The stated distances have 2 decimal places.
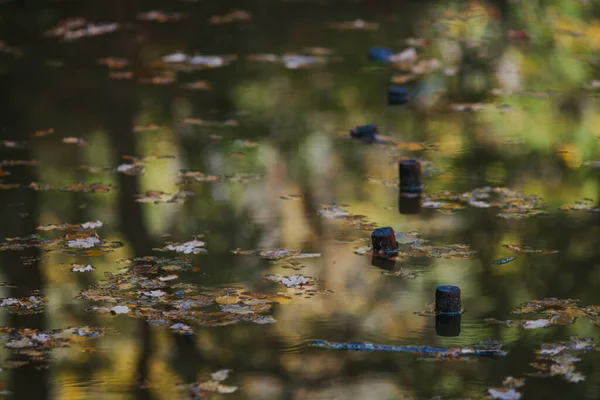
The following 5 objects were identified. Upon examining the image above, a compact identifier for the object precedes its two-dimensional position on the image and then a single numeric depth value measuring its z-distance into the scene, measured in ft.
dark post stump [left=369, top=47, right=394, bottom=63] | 68.08
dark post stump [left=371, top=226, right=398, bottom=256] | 39.22
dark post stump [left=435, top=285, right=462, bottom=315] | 34.12
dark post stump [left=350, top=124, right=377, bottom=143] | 53.78
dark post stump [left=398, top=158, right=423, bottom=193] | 45.93
